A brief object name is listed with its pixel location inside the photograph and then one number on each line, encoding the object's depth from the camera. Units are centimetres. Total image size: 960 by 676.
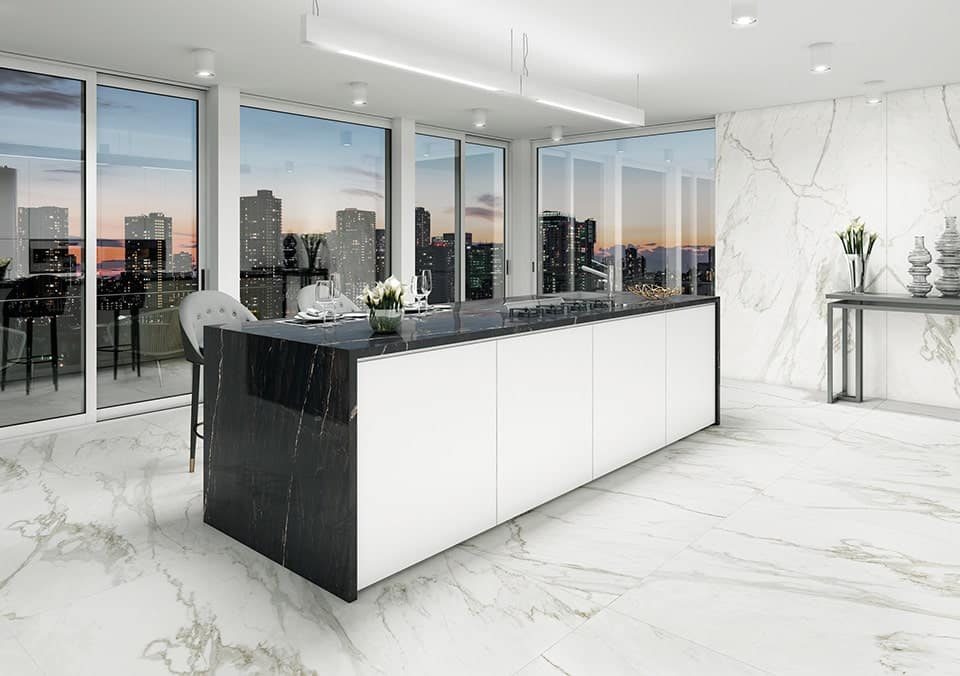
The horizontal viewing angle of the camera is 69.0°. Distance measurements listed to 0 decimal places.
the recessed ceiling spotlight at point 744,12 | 327
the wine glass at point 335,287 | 303
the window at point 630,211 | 712
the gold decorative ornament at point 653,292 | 461
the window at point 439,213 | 744
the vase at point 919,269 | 538
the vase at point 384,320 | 275
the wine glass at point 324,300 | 296
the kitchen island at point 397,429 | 244
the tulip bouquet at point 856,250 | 569
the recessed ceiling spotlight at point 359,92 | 545
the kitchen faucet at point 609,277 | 442
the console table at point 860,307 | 514
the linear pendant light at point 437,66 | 307
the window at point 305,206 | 588
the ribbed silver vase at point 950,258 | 527
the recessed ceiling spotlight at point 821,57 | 434
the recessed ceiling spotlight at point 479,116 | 655
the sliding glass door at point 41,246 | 462
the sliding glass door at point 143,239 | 511
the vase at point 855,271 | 570
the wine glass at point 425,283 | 357
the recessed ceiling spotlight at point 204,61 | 450
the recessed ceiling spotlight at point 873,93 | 537
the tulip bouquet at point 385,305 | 275
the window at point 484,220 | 811
